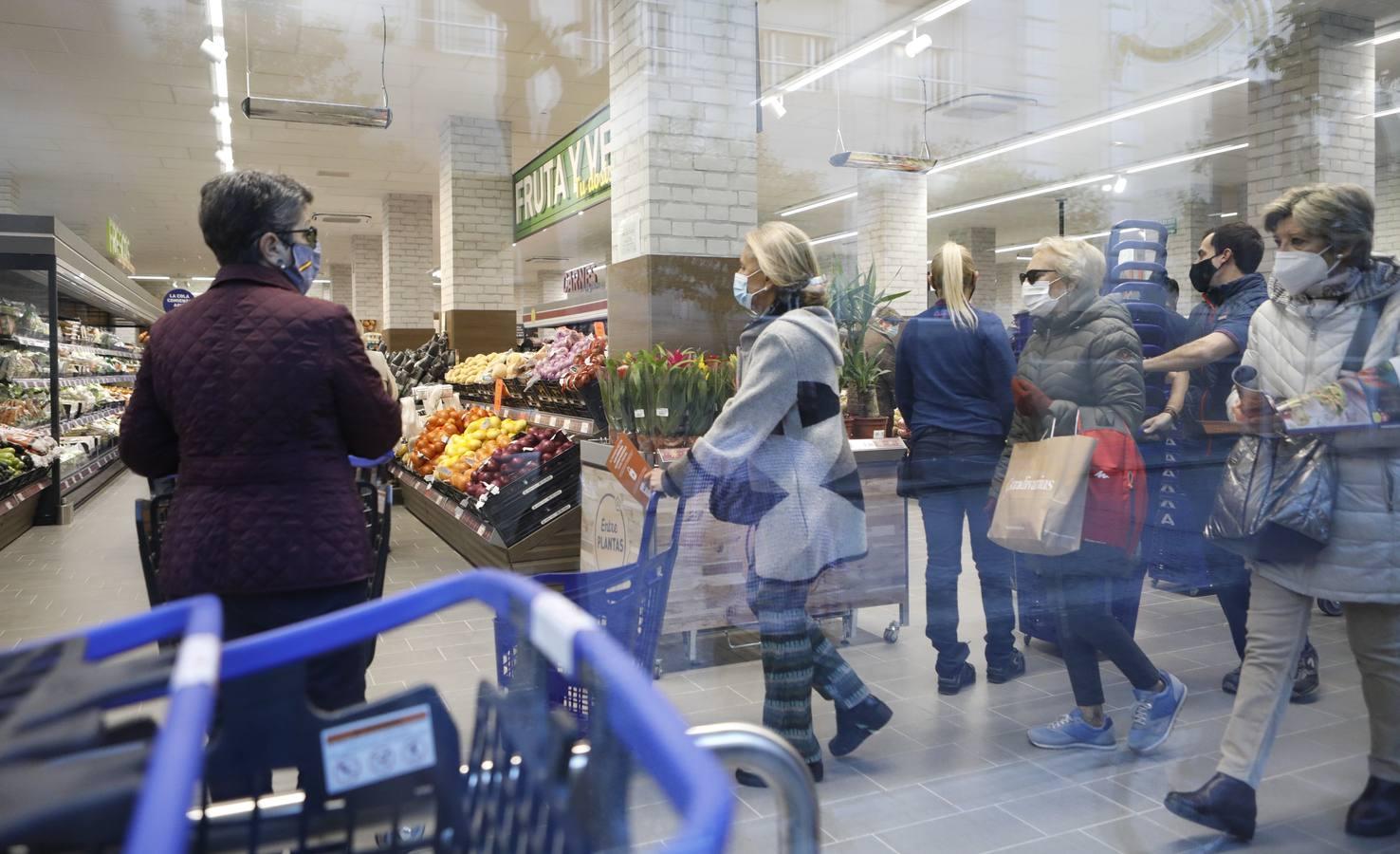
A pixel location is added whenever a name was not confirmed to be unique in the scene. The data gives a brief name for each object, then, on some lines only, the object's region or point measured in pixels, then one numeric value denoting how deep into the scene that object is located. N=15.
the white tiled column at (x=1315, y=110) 4.37
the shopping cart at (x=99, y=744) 0.55
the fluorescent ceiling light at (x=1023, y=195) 5.35
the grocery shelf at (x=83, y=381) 8.24
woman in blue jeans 3.65
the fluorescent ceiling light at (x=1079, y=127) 5.53
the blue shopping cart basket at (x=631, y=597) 2.20
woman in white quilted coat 2.46
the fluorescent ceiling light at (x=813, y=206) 4.74
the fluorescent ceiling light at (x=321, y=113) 6.27
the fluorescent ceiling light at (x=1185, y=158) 4.92
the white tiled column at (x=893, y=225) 5.48
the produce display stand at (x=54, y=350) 7.43
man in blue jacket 3.71
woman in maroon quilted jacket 1.86
